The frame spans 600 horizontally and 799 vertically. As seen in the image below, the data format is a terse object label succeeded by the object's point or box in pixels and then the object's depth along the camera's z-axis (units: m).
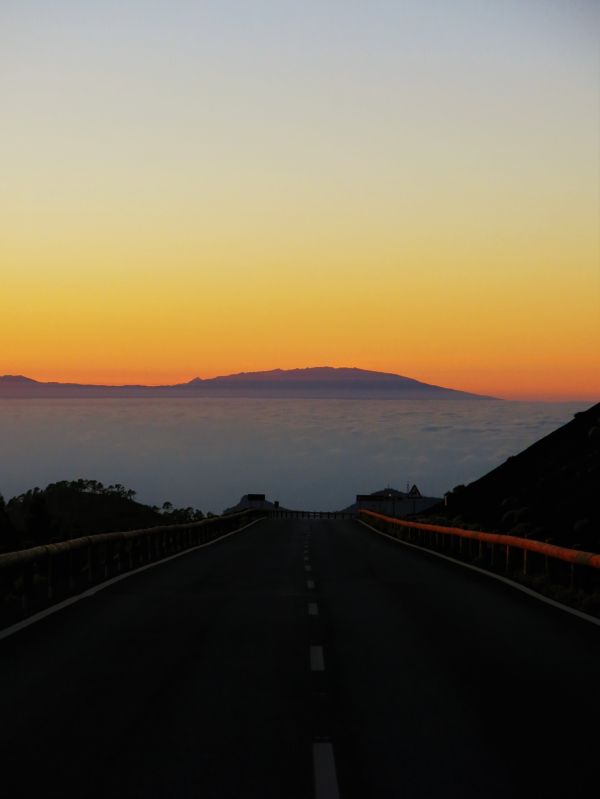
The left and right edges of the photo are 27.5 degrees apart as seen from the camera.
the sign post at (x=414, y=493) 71.81
